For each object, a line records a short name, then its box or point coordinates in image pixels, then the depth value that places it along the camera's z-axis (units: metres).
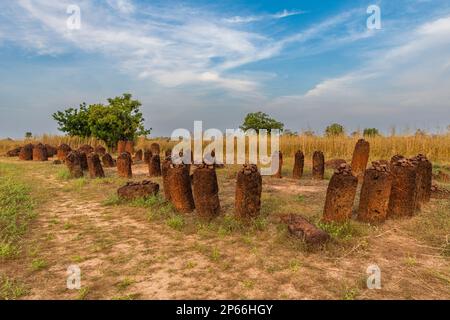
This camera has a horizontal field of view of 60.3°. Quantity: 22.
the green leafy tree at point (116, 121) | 21.44
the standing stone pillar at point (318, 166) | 10.65
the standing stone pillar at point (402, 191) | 5.96
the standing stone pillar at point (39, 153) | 17.66
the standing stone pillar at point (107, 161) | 14.29
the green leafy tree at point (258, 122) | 37.93
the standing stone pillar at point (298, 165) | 10.92
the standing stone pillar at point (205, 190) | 6.08
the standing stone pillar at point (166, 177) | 6.84
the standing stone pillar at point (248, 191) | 5.76
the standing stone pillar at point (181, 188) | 6.56
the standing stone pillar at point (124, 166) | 11.18
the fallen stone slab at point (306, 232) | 4.71
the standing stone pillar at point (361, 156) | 10.22
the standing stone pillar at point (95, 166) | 11.10
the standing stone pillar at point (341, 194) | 5.51
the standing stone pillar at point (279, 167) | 11.01
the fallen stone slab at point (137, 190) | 7.63
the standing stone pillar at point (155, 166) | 10.98
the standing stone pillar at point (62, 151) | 16.48
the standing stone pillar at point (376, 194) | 5.62
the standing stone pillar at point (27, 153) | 17.95
